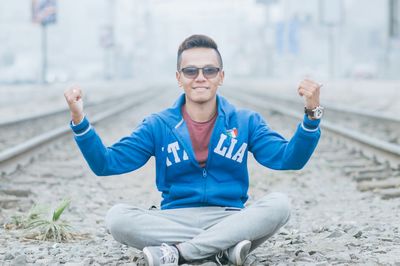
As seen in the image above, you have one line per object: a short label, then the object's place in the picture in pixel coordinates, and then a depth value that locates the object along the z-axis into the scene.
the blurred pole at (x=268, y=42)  90.56
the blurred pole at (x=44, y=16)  46.06
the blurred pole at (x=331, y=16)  68.56
